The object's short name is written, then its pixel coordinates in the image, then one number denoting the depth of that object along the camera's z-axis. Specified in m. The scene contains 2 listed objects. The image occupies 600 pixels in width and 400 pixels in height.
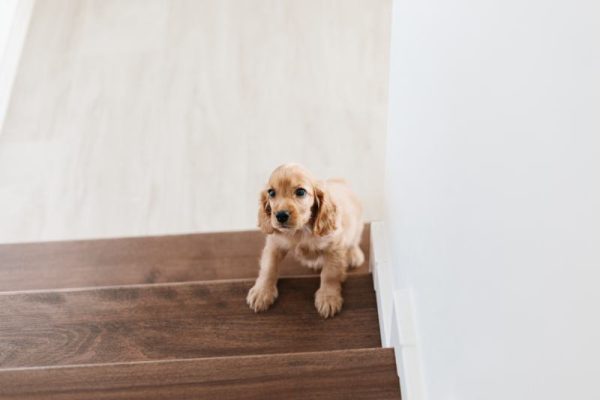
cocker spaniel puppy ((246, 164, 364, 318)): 1.85
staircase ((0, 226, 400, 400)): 1.52
